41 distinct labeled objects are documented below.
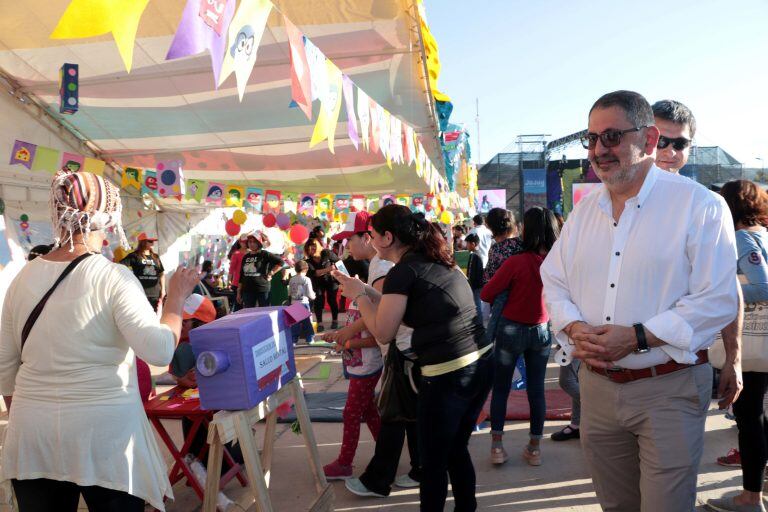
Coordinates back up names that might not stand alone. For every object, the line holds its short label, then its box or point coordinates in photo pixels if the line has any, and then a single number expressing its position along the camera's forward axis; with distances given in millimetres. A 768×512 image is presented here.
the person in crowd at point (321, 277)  10383
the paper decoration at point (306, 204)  14531
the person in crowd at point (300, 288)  8852
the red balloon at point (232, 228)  12727
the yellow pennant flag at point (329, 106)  4016
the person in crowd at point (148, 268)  8586
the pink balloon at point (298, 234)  13508
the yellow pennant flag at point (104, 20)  1724
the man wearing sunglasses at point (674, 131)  2656
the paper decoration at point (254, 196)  12602
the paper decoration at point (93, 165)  7884
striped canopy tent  6180
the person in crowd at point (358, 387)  3662
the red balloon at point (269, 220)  13297
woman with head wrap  1880
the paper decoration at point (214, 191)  11452
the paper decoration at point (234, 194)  12141
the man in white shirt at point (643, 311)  1783
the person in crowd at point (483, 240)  8945
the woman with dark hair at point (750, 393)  2777
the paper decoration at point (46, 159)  7336
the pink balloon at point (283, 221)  13320
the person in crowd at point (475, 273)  7758
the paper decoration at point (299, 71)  3578
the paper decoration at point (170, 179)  9984
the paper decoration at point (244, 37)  2796
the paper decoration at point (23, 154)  7133
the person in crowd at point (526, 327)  3848
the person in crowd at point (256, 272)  9312
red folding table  3078
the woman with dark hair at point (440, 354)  2611
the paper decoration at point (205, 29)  2352
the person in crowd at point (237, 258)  9945
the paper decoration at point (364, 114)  5102
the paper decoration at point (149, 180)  10977
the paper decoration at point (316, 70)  3826
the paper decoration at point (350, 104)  4641
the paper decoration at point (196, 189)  11125
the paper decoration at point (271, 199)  13164
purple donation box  2422
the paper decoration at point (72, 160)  7512
